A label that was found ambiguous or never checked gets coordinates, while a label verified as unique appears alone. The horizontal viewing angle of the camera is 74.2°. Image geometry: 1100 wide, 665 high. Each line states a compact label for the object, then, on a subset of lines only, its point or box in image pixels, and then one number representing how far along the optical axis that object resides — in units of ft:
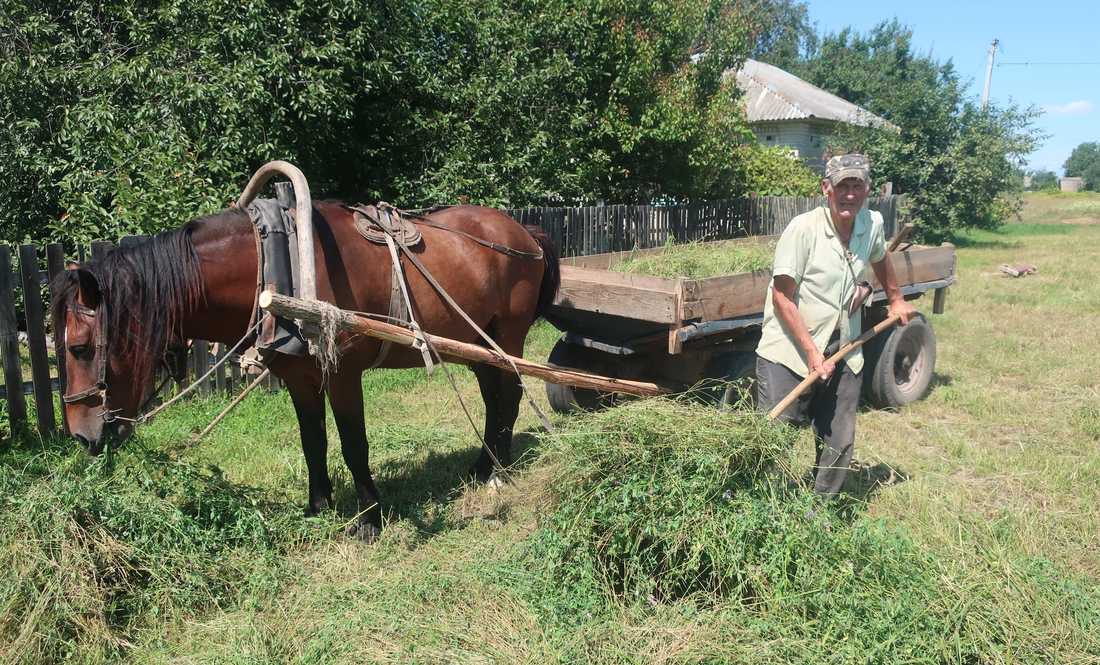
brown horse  9.91
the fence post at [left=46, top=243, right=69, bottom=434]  15.31
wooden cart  14.62
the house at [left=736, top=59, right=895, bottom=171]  76.74
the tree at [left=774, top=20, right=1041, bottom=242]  61.05
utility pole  113.60
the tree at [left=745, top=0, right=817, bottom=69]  153.38
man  11.39
